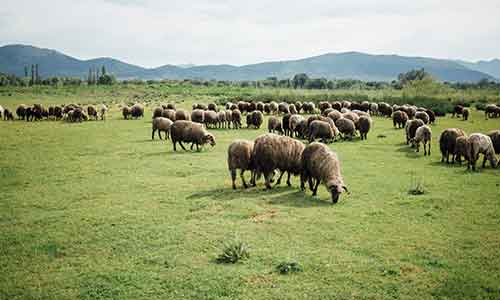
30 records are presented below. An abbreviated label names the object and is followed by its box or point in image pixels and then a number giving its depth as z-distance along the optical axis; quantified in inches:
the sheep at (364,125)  1056.2
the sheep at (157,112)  1419.8
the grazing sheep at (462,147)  665.0
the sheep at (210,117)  1321.4
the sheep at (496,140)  709.9
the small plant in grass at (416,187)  515.5
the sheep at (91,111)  1628.9
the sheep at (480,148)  658.2
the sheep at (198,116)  1316.4
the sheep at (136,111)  1652.3
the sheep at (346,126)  1054.4
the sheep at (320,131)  974.4
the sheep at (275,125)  1186.5
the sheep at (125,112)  1660.9
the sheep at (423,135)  831.7
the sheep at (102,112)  1641.2
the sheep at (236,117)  1359.5
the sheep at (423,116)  1243.8
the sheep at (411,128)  933.8
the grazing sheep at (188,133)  864.9
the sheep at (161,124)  1058.1
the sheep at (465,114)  1558.8
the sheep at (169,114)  1290.6
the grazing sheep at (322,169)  470.9
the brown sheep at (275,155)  518.3
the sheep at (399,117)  1305.4
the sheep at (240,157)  534.9
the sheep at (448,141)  706.8
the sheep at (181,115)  1243.2
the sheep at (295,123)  1112.2
